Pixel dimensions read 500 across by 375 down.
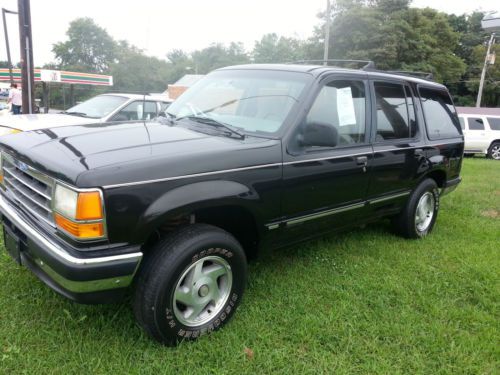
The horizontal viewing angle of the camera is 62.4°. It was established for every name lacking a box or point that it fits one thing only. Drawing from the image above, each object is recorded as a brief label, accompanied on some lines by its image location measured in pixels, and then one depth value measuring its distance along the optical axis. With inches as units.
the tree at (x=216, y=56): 3459.6
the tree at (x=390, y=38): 1228.5
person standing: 624.4
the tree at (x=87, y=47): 3127.5
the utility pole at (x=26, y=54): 357.7
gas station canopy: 990.5
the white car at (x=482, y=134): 625.6
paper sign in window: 136.6
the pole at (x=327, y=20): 681.4
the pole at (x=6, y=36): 870.8
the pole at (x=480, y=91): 1162.5
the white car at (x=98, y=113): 248.5
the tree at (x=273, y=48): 2906.0
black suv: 87.7
